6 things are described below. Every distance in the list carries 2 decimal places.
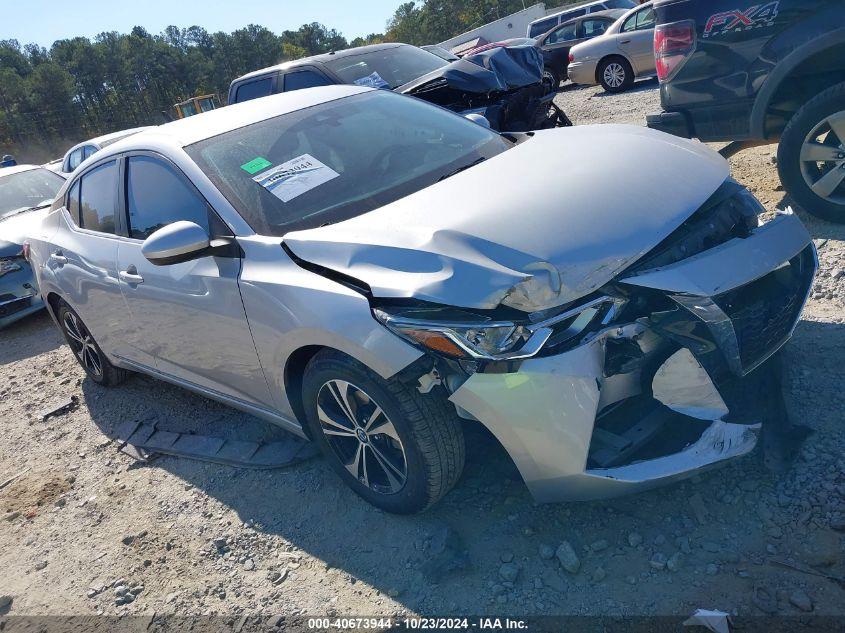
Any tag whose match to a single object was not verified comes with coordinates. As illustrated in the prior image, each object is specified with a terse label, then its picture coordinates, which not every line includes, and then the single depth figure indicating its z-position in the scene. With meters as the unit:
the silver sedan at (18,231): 7.11
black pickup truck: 4.07
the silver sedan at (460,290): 2.24
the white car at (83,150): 10.83
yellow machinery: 23.78
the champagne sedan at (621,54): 12.62
